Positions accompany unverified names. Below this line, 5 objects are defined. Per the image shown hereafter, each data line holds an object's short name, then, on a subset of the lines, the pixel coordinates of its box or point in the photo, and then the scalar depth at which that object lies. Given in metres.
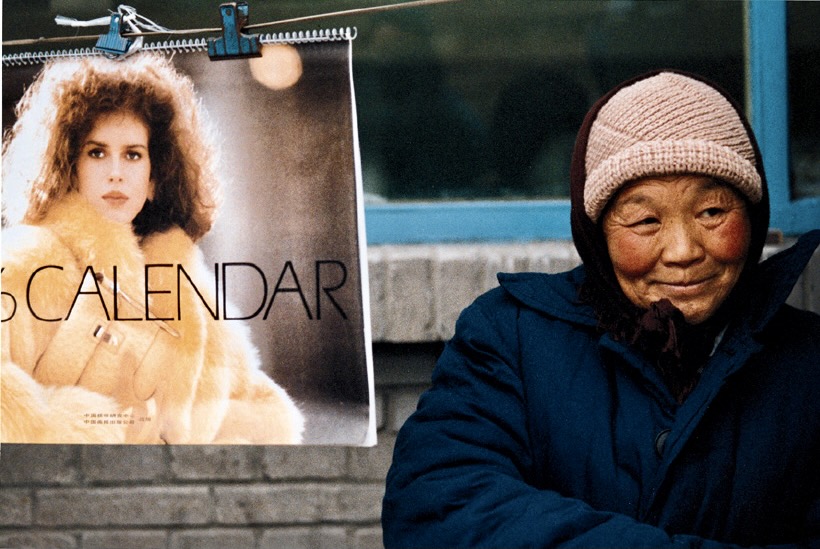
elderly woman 2.33
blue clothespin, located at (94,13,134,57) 2.58
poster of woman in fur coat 2.59
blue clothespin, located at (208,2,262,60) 2.55
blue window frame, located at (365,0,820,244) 3.04
